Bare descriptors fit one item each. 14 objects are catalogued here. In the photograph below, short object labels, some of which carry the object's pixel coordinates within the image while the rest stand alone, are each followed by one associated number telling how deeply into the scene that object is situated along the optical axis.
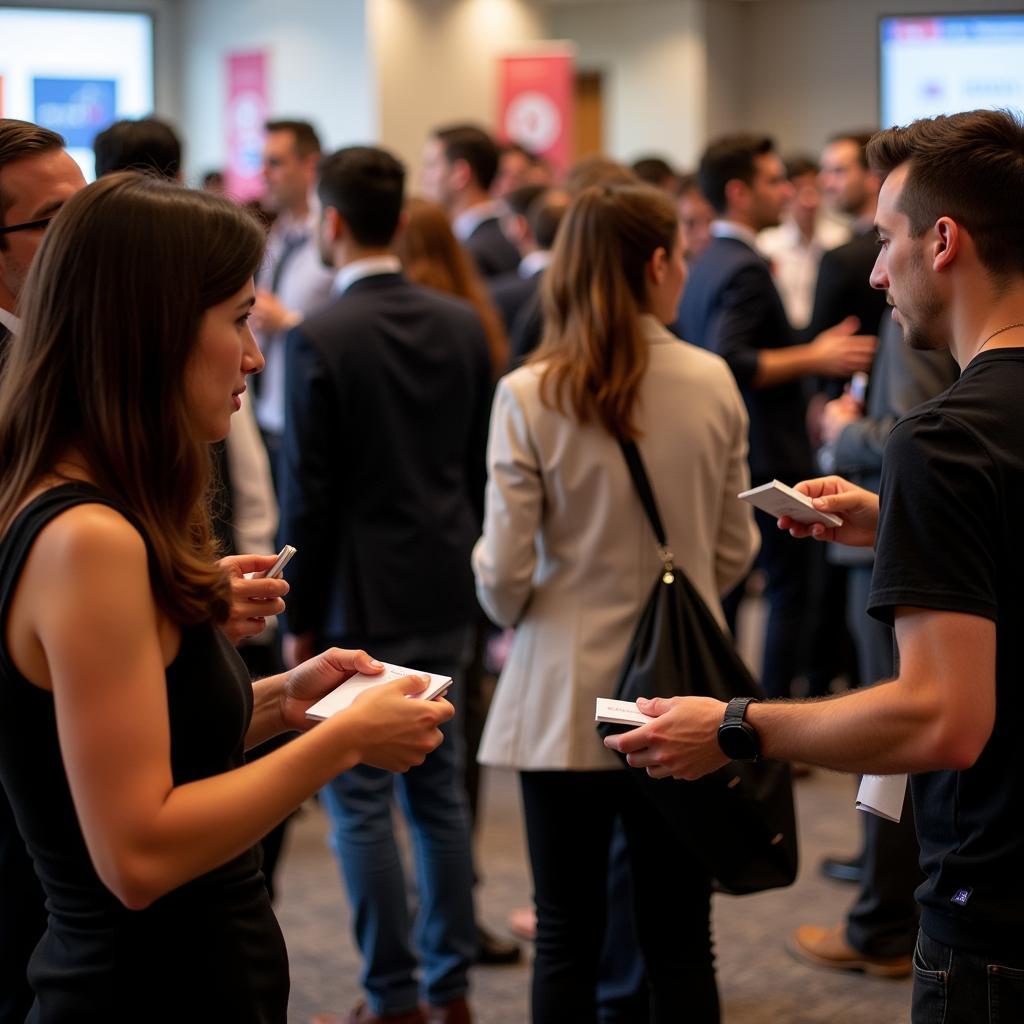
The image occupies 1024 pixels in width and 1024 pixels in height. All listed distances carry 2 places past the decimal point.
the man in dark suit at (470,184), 5.49
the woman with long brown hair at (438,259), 3.69
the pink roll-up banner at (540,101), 8.63
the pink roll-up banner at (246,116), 8.76
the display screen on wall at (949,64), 6.18
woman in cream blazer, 2.39
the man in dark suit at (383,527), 2.94
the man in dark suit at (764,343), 4.23
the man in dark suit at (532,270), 4.64
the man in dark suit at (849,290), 4.14
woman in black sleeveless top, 1.26
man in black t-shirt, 1.47
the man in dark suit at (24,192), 1.94
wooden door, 11.64
